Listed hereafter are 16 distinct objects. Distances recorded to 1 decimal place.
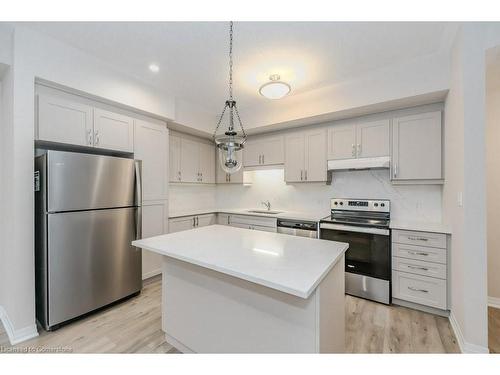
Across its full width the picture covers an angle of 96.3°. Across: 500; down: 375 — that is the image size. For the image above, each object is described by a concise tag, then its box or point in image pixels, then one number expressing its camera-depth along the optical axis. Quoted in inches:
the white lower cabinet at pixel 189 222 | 135.2
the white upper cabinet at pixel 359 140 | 113.6
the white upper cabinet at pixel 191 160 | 149.9
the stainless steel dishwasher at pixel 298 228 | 122.4
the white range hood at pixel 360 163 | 112.4
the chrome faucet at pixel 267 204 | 164.7
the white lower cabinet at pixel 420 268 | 91.4
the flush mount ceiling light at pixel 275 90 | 88.7
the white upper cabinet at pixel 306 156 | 132.2
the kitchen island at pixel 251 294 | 47.4
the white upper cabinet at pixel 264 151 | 150.1
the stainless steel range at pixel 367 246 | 102.1
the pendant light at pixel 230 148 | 63.5
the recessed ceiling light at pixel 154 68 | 99.7
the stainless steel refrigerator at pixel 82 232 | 79.7
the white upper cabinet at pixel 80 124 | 85.1
